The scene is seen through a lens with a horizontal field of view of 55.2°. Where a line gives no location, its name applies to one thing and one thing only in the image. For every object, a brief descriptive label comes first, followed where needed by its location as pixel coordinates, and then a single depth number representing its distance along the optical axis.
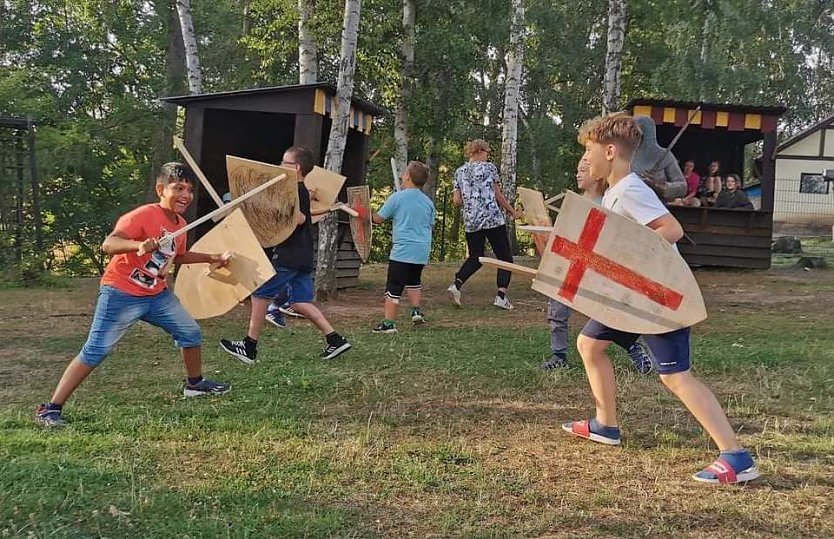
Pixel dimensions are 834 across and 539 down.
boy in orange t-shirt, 4.24
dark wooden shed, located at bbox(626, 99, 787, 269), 13.33
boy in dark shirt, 5.92
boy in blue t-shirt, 7.50
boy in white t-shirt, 3.46
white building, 33.24
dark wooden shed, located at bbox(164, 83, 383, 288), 10.07
